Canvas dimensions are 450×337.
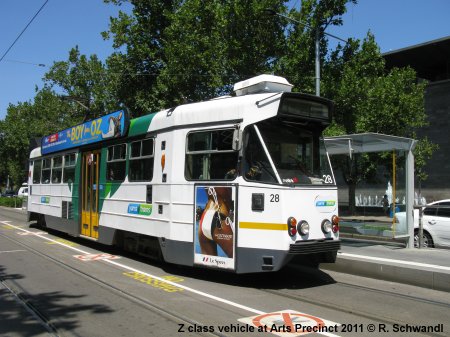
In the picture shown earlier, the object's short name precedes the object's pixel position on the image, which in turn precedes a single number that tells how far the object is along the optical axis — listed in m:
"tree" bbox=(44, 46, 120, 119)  39.34
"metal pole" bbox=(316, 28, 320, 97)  16.75
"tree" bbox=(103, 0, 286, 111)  19.09
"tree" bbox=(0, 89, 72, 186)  43.56
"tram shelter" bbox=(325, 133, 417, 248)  11.23
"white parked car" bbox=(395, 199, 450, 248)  12.76
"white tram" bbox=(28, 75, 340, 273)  7.49
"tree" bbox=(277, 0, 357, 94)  19.42
